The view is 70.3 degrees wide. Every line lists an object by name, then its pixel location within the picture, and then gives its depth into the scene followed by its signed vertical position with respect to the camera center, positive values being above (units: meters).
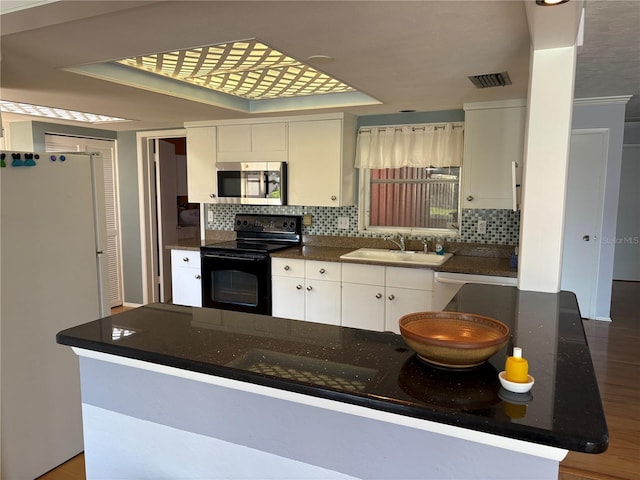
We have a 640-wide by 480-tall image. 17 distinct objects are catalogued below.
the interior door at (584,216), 4.36 -0.25
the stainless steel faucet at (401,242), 4.05 -0.47
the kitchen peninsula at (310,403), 1.01 -0.53
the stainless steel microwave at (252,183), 4.17 +0.06
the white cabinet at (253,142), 4.17 +0.44
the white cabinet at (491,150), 3.39 +0.30
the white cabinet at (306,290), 3.79 -0.85
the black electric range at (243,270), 3.99 -0.72
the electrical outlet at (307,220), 4.48 -0.30
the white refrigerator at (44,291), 2.25 -0.55
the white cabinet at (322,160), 3.98 +0.26
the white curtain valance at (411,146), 3.83 +0.38
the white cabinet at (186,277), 4.37 -0.86
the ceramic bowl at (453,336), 1.15 -0.41
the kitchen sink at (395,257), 3.62 -0.56
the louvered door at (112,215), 5.20 -0.31
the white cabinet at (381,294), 3.47 -0.82
